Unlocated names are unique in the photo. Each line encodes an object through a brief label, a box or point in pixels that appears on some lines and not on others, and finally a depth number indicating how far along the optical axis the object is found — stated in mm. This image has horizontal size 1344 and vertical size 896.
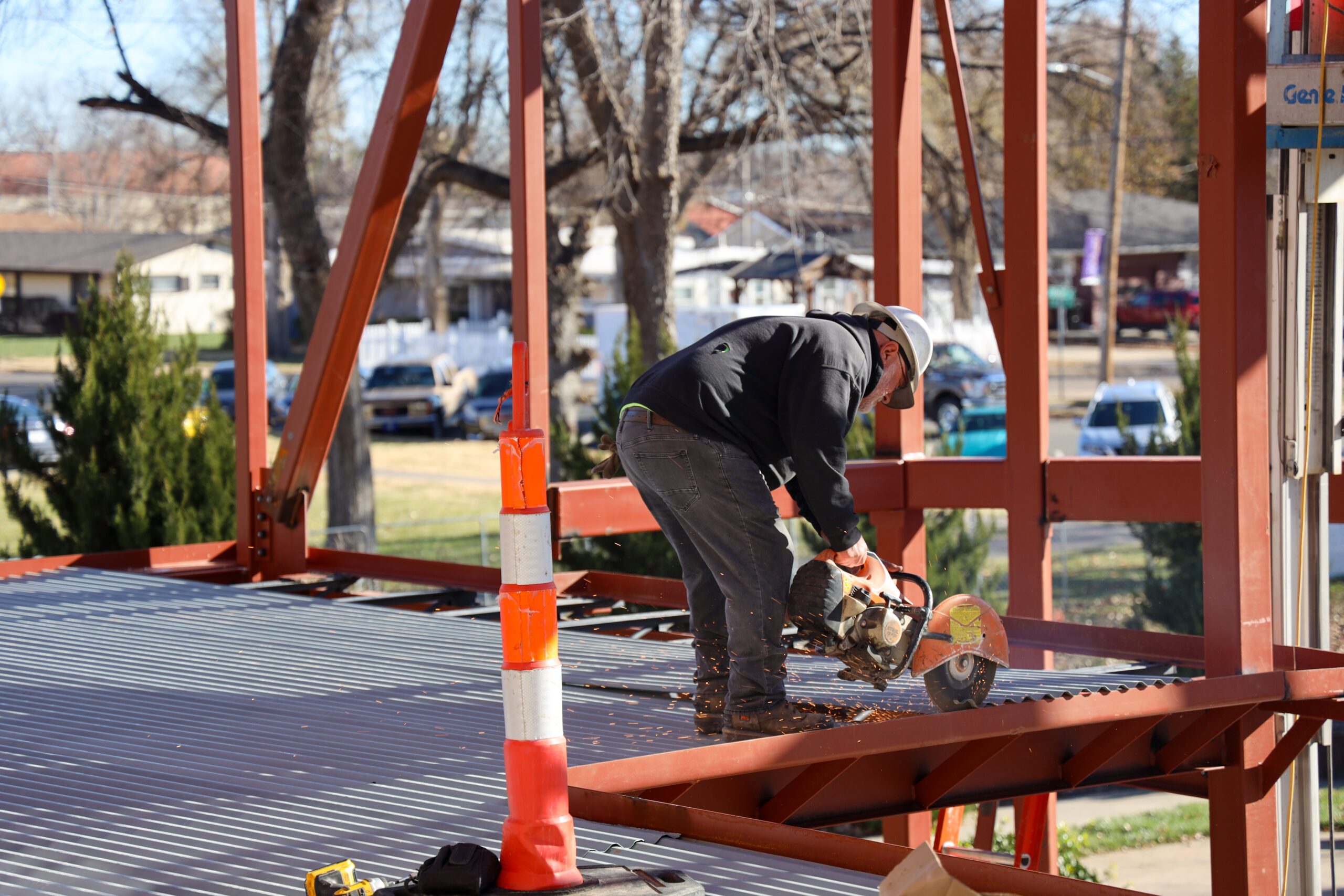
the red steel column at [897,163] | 14875
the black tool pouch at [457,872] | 5906
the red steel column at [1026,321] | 13648
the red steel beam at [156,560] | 17859
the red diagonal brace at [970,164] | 14492
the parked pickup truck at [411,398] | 69437
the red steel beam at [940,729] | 7840
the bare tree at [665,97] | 29984
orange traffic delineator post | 6051
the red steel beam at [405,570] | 15789
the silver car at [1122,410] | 46625
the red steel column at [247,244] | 16406
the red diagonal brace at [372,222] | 14531
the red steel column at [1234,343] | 9500
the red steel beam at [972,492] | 13625
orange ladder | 12641
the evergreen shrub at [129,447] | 28266
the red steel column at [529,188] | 13703
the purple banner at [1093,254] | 69437
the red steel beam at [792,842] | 6086
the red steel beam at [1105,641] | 11219
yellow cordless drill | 5965
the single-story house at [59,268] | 80562
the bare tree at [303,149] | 31062
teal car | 45656
